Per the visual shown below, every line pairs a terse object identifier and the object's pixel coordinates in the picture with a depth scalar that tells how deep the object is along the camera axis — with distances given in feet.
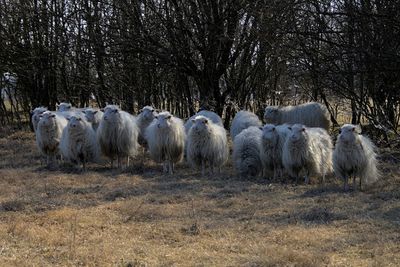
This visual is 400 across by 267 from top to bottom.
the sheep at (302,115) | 55.83
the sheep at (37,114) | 50.53
